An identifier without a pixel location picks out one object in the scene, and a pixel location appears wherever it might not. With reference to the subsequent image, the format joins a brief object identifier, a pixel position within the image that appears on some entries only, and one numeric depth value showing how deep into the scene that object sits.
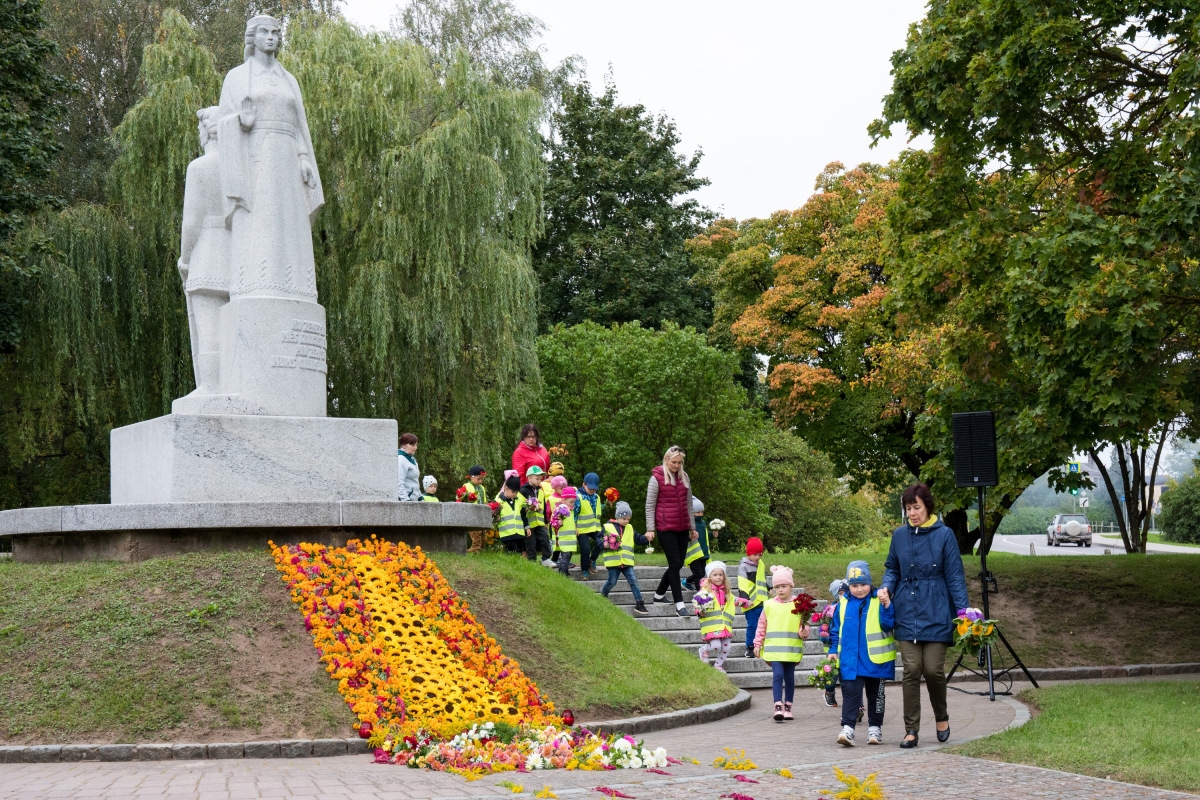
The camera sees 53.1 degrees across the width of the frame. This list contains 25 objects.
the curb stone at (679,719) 9.95
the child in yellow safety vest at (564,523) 16.19
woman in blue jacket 9.26
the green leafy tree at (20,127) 20.62
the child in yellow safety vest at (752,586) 14.65
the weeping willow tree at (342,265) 21.38
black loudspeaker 13.56
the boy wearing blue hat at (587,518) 16.78
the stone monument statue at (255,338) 11.28
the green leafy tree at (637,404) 31.39
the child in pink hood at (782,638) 11.12
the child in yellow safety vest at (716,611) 13.81
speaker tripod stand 12.54
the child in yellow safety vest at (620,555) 15.99
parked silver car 70.00
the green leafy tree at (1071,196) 12.52
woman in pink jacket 16.34
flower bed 8.04
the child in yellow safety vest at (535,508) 16.08
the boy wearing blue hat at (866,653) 9.47
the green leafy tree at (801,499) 44.41
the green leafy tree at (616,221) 39.28
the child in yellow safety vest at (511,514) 15.71
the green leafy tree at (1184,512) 61.28
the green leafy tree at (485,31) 33.47
